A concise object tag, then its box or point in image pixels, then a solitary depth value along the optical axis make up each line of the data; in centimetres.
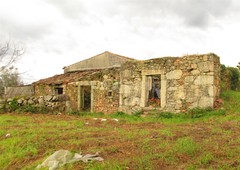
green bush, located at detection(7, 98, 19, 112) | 1068
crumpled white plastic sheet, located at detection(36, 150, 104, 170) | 344
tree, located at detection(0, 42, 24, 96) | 1698
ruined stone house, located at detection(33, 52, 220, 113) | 830
